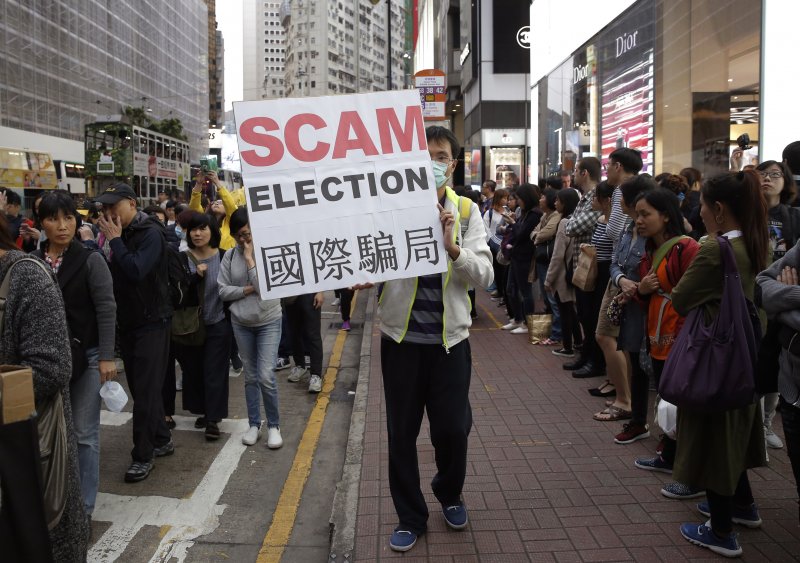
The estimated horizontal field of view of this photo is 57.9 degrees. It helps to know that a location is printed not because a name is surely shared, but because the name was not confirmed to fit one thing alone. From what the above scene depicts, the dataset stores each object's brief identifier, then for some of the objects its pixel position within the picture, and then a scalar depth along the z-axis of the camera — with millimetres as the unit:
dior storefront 8047
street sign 21578
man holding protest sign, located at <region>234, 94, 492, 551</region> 3502
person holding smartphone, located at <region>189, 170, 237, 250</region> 8352
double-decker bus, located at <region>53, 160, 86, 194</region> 36281
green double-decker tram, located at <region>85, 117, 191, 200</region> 26906
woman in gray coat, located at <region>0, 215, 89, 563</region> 2900
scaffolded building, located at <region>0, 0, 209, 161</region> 41188
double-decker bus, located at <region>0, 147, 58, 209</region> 28062
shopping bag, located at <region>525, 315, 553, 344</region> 9297
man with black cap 5082
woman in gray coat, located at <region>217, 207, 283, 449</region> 5836
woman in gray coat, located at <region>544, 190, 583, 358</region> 8094
